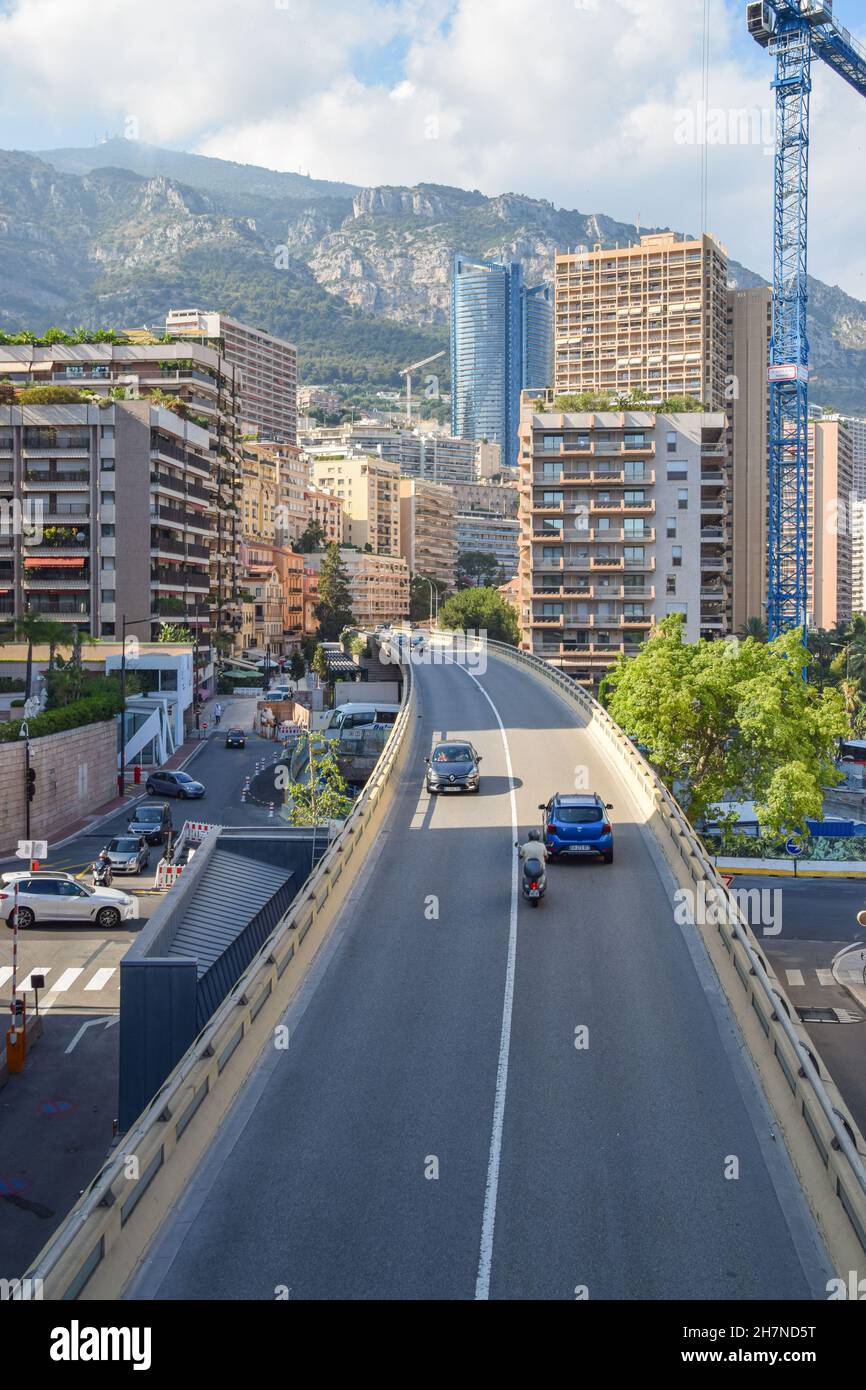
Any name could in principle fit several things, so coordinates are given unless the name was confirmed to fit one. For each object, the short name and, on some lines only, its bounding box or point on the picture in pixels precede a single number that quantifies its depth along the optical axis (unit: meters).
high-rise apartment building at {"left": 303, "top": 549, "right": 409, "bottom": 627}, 191.75
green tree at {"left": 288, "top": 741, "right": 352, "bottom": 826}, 44.50
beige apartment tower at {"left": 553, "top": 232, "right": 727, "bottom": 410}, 189.75
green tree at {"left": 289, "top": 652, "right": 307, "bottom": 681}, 130.62
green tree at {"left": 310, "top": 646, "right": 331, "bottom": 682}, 122.93
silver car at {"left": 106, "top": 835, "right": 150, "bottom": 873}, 43.84
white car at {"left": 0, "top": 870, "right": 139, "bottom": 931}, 36.53
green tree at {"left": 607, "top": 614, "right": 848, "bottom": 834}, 44.38
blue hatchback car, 26.95
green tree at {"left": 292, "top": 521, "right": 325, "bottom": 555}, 189.88
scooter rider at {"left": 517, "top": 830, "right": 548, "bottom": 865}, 24.02
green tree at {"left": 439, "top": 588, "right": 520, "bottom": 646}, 144.50
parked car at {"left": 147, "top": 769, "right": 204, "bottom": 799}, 61.03
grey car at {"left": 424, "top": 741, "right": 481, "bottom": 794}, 35.31
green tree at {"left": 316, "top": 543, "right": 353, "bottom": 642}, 166.00
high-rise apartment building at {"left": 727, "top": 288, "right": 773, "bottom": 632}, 170.12
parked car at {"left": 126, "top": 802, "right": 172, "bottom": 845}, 49.09
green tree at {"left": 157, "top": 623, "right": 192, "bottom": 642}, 86.31
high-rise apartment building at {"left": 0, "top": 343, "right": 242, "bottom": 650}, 86.81
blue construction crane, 100.50
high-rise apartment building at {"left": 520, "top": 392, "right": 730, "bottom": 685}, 96.56
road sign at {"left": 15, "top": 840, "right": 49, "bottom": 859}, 27.39
